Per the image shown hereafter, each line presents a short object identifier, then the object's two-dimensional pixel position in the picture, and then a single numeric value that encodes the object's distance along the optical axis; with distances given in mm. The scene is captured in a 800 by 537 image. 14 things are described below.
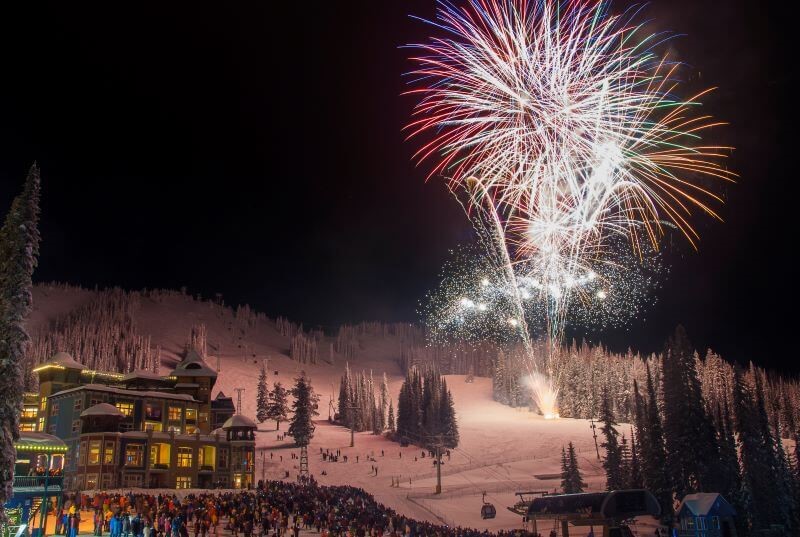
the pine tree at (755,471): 50656
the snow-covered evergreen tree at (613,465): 59469
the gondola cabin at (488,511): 51656
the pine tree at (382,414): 109662
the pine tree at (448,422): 89750
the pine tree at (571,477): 58344
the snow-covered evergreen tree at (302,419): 84188
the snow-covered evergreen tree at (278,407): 107312
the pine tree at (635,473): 56562
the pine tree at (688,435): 52750
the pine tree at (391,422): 108775
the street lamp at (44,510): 29128
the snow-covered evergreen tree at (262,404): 110250
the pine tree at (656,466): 52781
